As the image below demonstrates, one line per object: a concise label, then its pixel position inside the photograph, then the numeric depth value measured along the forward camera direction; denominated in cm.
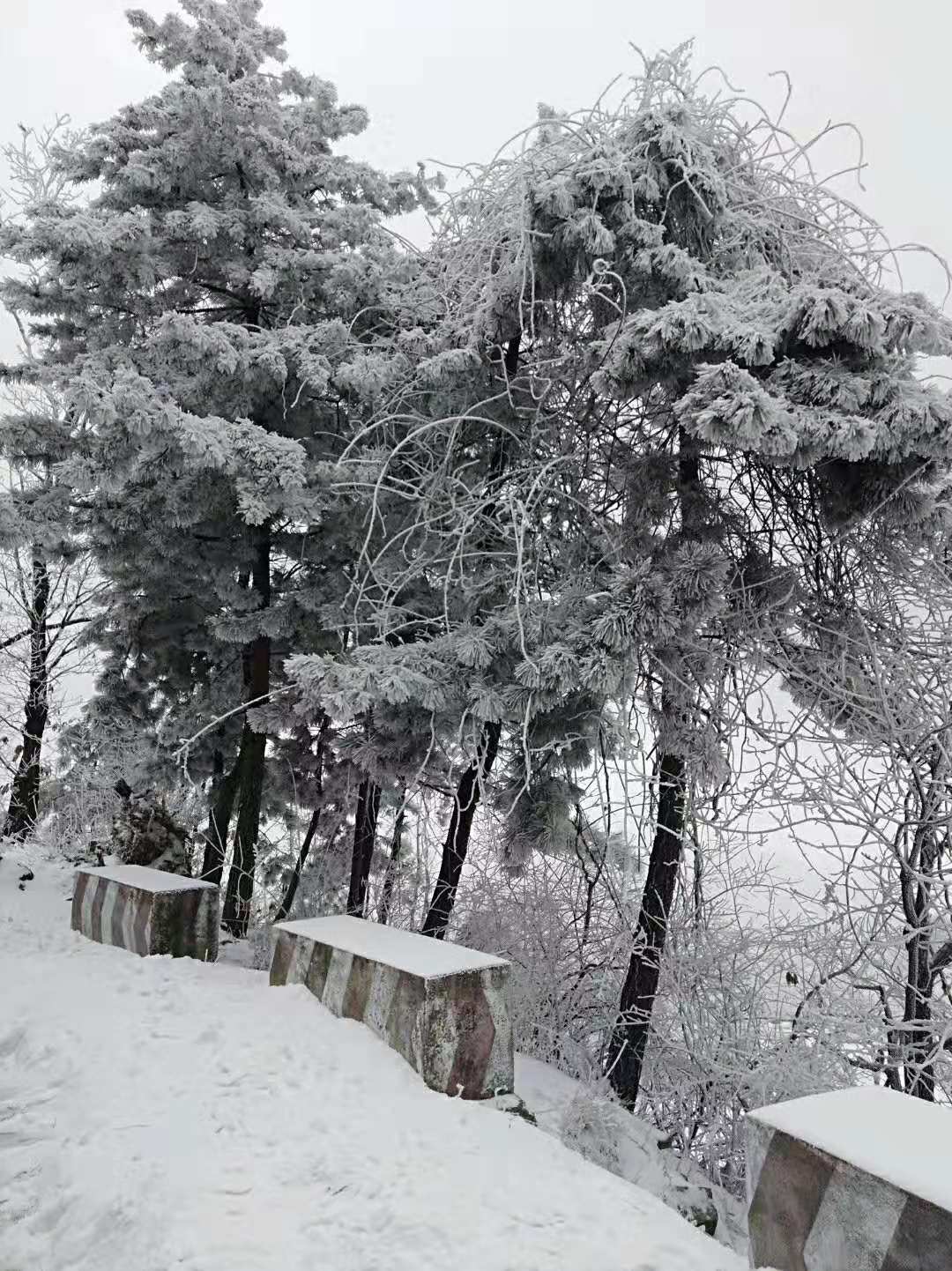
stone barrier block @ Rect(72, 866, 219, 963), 580
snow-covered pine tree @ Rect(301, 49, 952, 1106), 482
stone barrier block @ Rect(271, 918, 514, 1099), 373
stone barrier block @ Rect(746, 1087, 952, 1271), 209
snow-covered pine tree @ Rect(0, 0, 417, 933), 746
